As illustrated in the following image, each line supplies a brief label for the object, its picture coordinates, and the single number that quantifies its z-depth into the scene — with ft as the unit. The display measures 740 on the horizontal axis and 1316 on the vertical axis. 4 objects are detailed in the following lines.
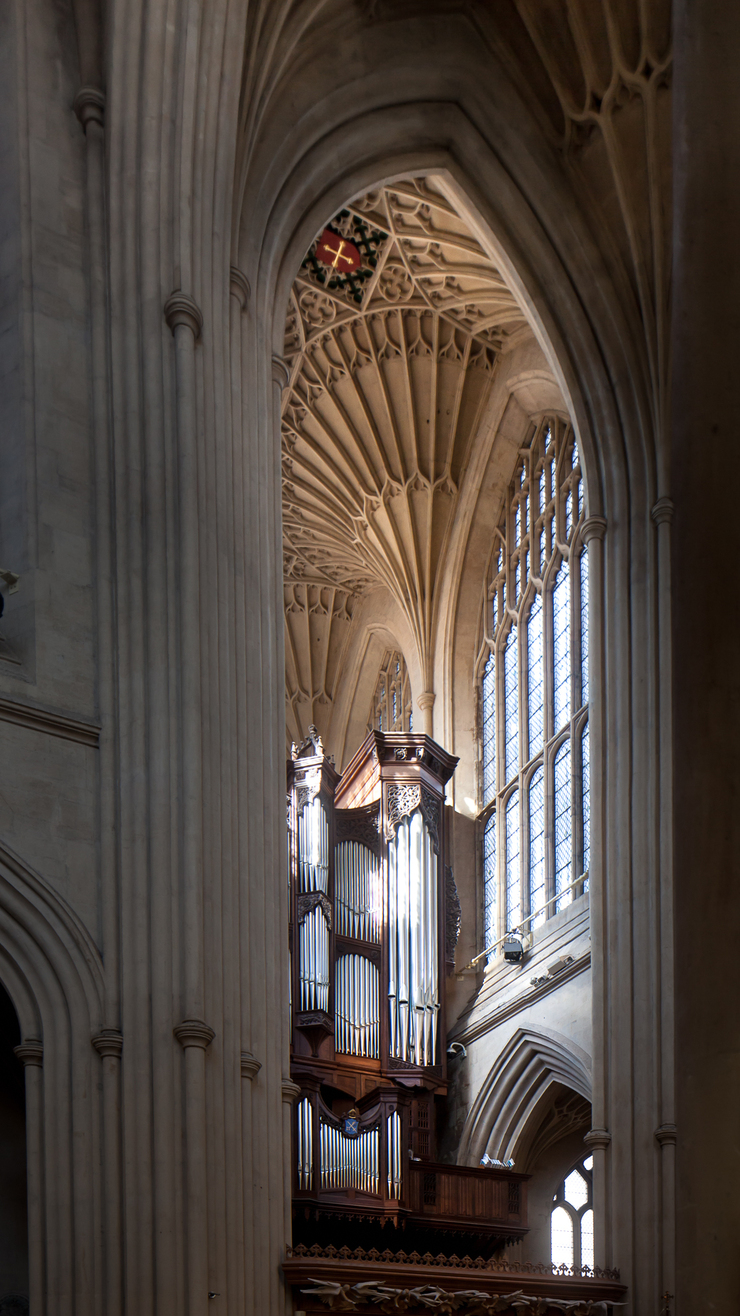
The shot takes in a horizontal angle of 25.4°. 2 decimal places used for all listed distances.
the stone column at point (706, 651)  12.92
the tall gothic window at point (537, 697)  54.19
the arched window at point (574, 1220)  54.80
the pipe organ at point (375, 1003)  45.37
